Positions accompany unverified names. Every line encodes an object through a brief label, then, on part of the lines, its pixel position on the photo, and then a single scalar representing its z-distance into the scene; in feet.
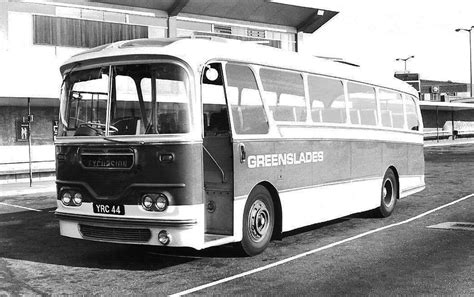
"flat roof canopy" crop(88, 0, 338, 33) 96.84
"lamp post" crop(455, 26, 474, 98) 238.27
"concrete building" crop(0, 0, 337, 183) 78.54
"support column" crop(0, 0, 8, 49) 79.30
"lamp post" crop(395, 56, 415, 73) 294.13
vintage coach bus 23.29
